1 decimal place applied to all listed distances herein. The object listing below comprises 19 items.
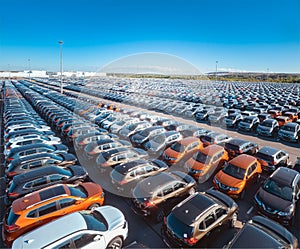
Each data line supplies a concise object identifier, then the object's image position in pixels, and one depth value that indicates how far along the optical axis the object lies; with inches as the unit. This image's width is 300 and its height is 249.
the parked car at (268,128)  611.8
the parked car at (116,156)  368.5
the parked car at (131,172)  304.2
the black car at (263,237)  179.3
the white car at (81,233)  178.4
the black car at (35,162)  327.0
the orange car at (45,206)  209.9
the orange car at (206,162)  348.8
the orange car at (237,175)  297.3
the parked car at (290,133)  557.0
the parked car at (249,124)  666.2
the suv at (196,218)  200.5
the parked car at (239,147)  429.4
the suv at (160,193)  252.2
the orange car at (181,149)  402.9
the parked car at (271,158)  370.3
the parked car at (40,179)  272.1
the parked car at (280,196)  243.1
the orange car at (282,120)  687.9
